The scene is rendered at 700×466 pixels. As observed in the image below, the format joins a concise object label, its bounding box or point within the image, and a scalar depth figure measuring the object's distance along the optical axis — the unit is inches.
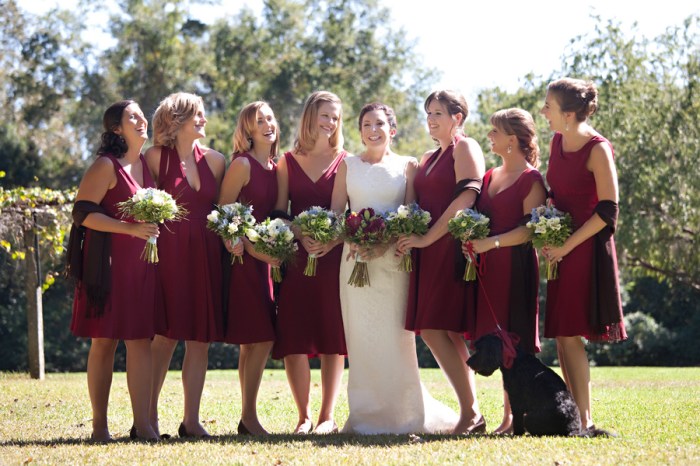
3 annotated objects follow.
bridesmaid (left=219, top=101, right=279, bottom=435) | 314.8
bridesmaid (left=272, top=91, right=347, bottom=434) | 321.7
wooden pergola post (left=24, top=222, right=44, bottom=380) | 662.5
